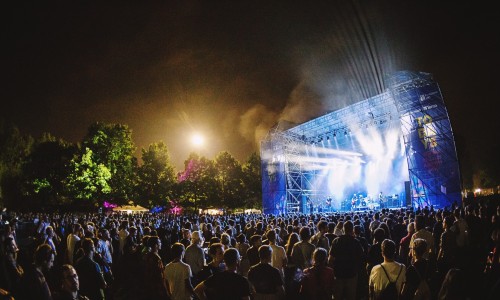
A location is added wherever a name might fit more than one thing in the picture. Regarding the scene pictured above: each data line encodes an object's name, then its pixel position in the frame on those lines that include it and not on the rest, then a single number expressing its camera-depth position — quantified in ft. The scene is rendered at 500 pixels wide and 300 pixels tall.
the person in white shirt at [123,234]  35.09
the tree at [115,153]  133.90
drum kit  94.17
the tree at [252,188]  158.40
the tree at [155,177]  148.36
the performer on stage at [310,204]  98.27
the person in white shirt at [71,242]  27.76
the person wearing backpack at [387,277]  14.26
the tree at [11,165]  153.79
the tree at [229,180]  156.35
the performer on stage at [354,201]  97.45
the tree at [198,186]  155.84
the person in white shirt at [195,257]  20.49
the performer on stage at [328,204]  101.90
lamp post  153.79
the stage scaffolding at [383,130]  64.95
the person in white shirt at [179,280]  15.88
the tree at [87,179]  124.57
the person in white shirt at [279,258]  19.69
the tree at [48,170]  138.00
